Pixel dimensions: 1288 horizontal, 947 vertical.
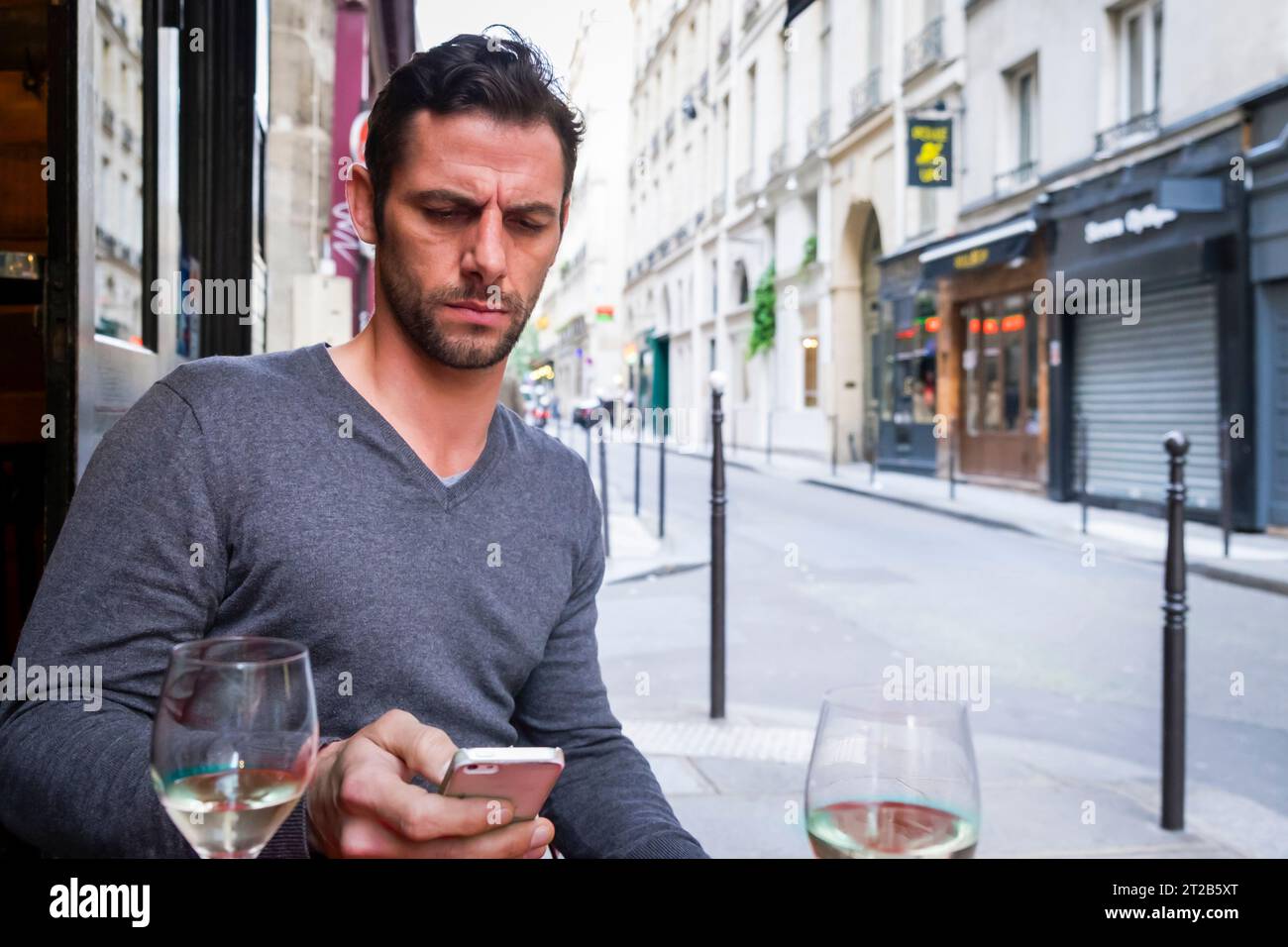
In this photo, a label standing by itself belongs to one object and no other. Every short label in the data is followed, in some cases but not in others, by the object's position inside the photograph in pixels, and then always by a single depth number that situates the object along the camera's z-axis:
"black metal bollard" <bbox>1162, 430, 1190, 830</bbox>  3.43
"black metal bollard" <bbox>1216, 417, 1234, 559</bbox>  8.71
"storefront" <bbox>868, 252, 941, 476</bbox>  17.80
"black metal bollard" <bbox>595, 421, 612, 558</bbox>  8.76
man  1.16
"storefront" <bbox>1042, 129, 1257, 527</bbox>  10.65
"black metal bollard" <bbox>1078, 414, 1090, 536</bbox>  10.27
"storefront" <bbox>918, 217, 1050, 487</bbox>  14.45
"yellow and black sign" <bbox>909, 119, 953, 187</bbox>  15.66
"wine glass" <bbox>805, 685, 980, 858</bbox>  0.83
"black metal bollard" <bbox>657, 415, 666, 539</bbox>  9.94
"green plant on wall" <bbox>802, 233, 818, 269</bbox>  22.67
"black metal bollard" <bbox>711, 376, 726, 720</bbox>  4.57
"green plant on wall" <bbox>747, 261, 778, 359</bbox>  25.17
